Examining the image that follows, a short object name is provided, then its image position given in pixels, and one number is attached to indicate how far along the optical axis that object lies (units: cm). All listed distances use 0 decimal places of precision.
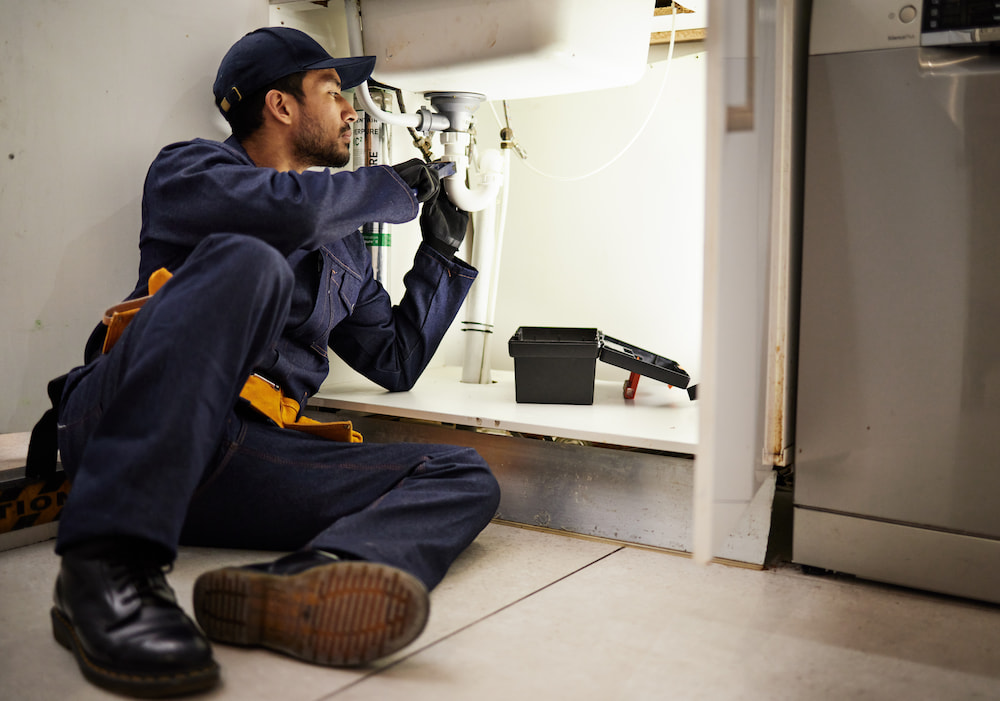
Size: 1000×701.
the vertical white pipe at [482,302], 172
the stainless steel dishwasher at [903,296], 107
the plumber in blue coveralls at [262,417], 83
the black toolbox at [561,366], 153
